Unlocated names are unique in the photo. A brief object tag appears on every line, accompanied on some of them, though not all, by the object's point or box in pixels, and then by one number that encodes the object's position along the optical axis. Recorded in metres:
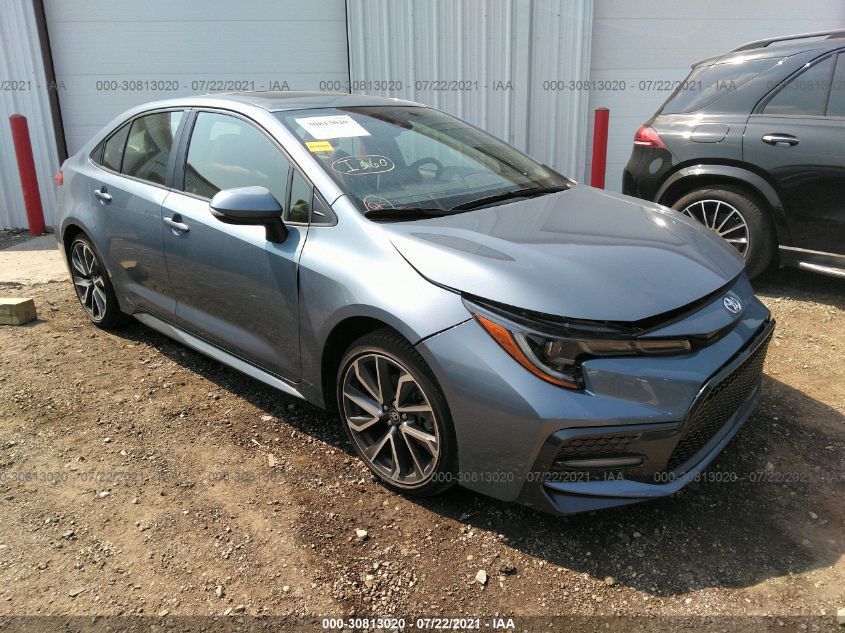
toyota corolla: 2.23
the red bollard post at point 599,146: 7.61
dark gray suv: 4.53
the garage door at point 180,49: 7.59
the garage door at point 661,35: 8.09
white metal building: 7.61
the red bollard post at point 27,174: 7.36
